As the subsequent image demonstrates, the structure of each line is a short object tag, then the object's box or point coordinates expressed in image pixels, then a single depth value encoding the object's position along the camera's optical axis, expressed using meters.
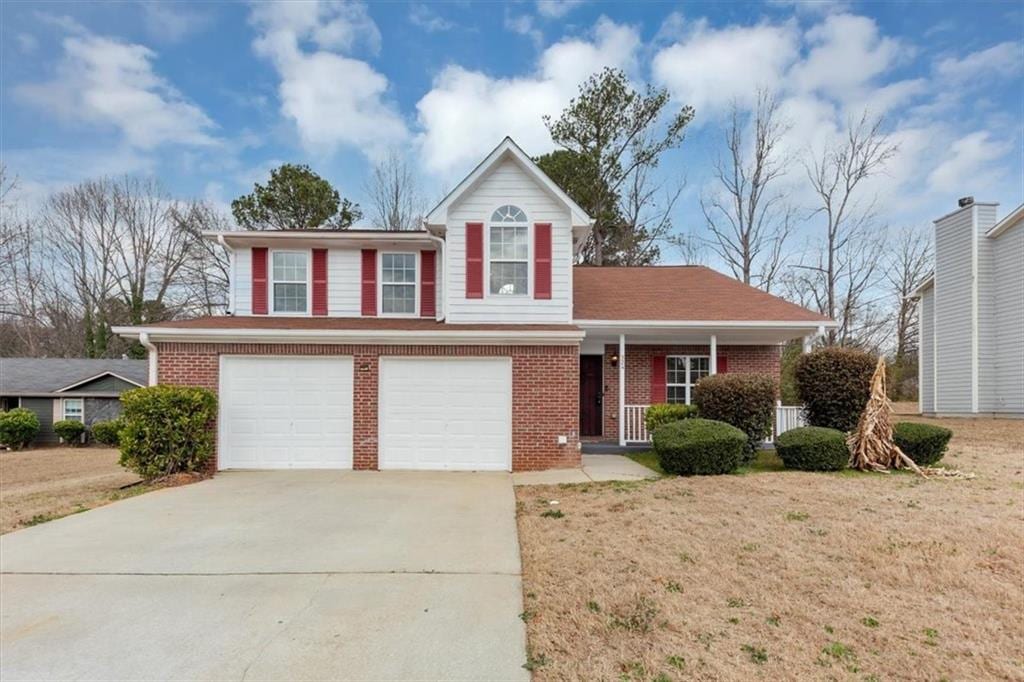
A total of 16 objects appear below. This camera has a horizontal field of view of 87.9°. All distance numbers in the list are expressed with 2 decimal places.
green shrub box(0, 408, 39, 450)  21.11
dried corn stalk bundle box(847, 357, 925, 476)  9.28
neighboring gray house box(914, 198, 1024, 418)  17.67
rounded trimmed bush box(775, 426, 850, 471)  9.15
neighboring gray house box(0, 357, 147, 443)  22.45
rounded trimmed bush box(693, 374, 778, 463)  9.73
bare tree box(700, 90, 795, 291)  23.09
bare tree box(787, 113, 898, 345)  23.47
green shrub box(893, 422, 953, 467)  9.33
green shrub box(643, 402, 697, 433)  11.36
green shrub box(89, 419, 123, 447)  20.61
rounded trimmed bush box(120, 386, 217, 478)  8.69
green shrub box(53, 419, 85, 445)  22.00
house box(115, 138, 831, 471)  9.91
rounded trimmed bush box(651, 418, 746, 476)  8.81
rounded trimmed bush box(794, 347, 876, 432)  9.79
